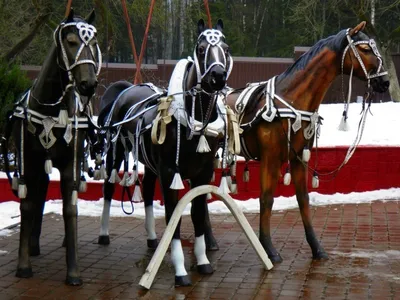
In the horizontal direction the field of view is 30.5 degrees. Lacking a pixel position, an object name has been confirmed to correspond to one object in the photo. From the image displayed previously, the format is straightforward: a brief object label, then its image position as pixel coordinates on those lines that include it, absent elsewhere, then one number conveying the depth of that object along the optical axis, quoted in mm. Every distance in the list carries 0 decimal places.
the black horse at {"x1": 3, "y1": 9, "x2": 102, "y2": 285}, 6273
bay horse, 7238
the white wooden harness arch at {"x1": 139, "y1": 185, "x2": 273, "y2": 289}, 6309
